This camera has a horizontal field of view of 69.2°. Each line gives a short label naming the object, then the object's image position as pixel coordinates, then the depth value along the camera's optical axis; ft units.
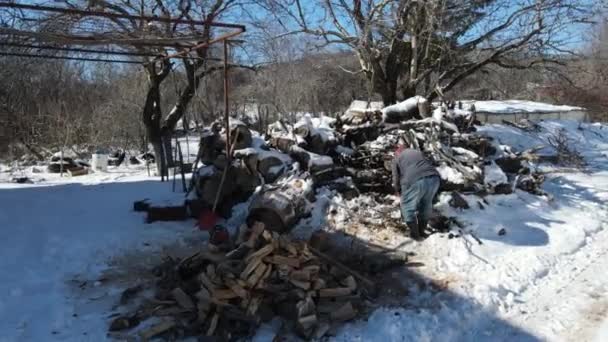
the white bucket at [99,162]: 47.91
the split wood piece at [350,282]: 13.89
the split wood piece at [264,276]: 13.12
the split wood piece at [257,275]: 13.09
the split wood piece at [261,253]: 13.88
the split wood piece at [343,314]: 12.71
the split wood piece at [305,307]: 12.24
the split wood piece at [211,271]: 13.61
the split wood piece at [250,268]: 13.27
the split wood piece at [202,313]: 12.42
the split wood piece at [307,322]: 11.96
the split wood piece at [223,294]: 12.69
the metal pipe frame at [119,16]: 12.54
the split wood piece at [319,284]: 13.29
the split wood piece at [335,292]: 13.29
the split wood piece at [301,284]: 13.16
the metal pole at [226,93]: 17.73
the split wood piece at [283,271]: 13.56
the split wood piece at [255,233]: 14.82
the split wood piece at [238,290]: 12.76
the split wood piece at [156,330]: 11.76
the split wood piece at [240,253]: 14.60
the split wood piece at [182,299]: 13.03
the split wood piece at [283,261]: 13.80
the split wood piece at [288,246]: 14.48
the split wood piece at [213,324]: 11.94
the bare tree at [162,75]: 36.29
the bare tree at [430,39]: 40.09
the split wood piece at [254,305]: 12.47
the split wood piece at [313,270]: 13.65
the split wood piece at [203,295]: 12.76
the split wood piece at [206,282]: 13.03
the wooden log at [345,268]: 14.76
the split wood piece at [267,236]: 14.66
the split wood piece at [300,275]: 13.46
